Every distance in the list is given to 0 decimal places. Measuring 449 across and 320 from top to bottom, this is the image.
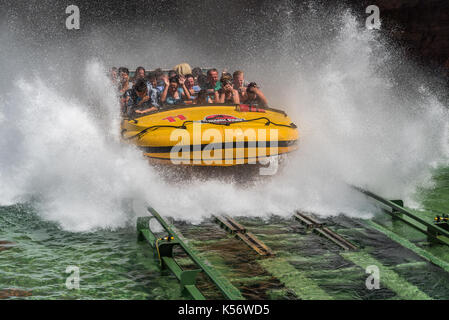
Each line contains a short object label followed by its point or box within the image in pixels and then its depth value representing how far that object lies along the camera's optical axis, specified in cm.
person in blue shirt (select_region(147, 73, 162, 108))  1700
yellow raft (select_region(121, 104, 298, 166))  1357
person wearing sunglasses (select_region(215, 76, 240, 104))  1644
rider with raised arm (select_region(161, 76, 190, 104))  1695
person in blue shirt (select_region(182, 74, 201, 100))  1867
